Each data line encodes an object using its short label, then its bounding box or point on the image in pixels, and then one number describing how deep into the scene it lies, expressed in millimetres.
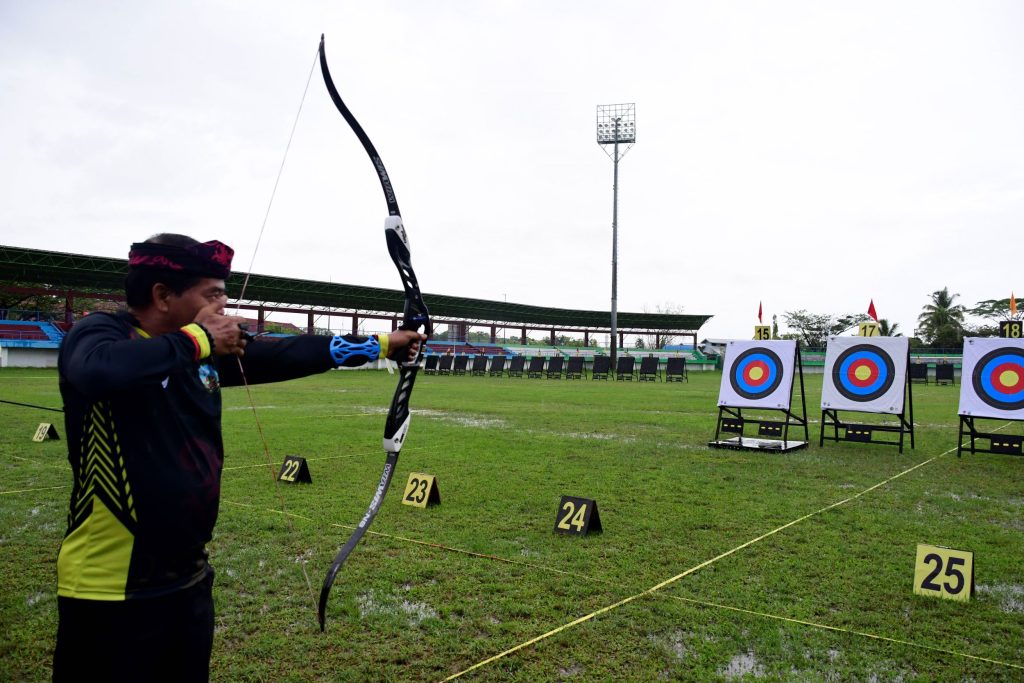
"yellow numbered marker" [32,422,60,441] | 8023
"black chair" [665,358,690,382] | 30328
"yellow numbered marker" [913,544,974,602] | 3225
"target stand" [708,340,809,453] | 8781
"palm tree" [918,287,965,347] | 58469
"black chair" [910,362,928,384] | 30412
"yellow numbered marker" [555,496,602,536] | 4238
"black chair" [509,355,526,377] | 34609
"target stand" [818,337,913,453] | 8758
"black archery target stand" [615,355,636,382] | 32250
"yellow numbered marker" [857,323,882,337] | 9336
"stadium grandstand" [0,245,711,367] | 30933
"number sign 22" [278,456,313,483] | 5891
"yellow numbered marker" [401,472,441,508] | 5031
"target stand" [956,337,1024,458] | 8180
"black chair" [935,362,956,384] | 30359
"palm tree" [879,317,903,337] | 63281
